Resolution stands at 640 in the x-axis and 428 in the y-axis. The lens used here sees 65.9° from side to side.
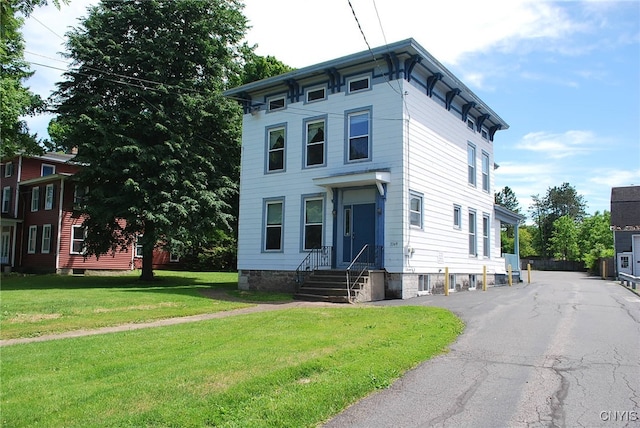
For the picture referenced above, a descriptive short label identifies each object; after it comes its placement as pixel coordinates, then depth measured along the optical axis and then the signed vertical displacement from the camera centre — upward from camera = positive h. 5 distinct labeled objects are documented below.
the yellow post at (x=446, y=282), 17.43 -0.87
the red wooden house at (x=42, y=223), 33.03 +1.86
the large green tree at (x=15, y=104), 21.03 +6.52
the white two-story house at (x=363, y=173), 16.53 +3.07
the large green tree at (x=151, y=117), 22.41 +6.38
